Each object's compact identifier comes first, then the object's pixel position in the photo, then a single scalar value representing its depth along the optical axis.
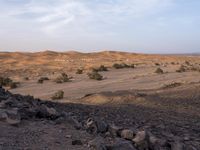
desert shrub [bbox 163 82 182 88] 9.29
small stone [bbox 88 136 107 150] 3.04
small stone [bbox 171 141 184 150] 3.47
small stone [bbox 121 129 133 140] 3.42
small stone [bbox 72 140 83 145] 3.17
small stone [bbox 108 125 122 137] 3.51
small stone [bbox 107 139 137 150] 3.07
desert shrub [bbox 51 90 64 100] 8.72
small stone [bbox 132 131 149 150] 3.30
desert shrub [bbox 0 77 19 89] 12.45
